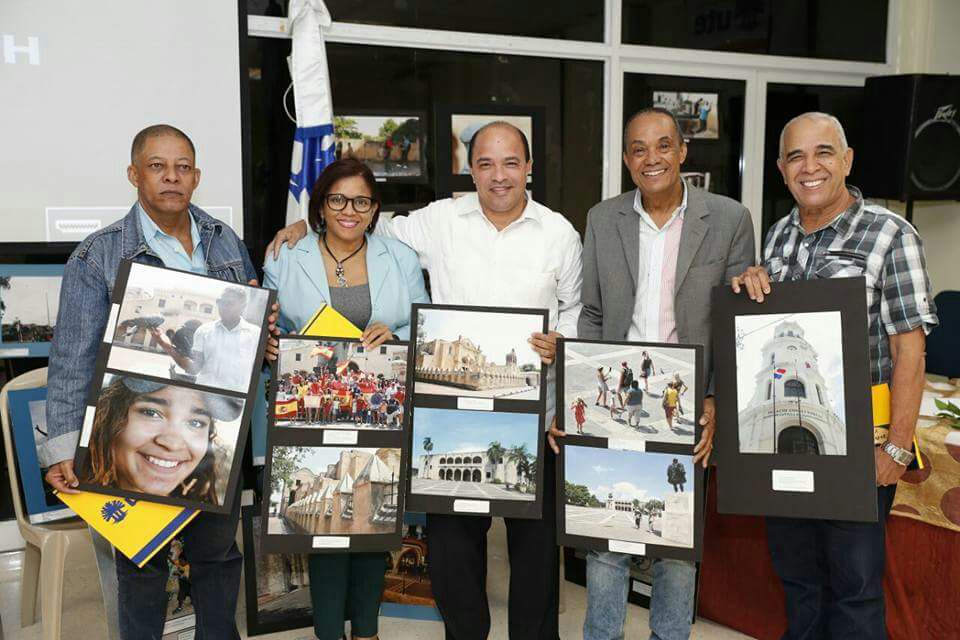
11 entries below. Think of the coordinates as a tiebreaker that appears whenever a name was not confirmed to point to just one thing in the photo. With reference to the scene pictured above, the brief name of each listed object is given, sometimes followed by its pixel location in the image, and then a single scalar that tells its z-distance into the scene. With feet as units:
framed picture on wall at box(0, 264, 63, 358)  11.41
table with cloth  8.22
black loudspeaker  15.06
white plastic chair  8.50
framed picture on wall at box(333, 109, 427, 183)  13.78
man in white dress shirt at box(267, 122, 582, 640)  7.70
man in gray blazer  7.41
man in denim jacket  6.83
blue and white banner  12.14
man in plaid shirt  6.65
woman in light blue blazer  7.77
